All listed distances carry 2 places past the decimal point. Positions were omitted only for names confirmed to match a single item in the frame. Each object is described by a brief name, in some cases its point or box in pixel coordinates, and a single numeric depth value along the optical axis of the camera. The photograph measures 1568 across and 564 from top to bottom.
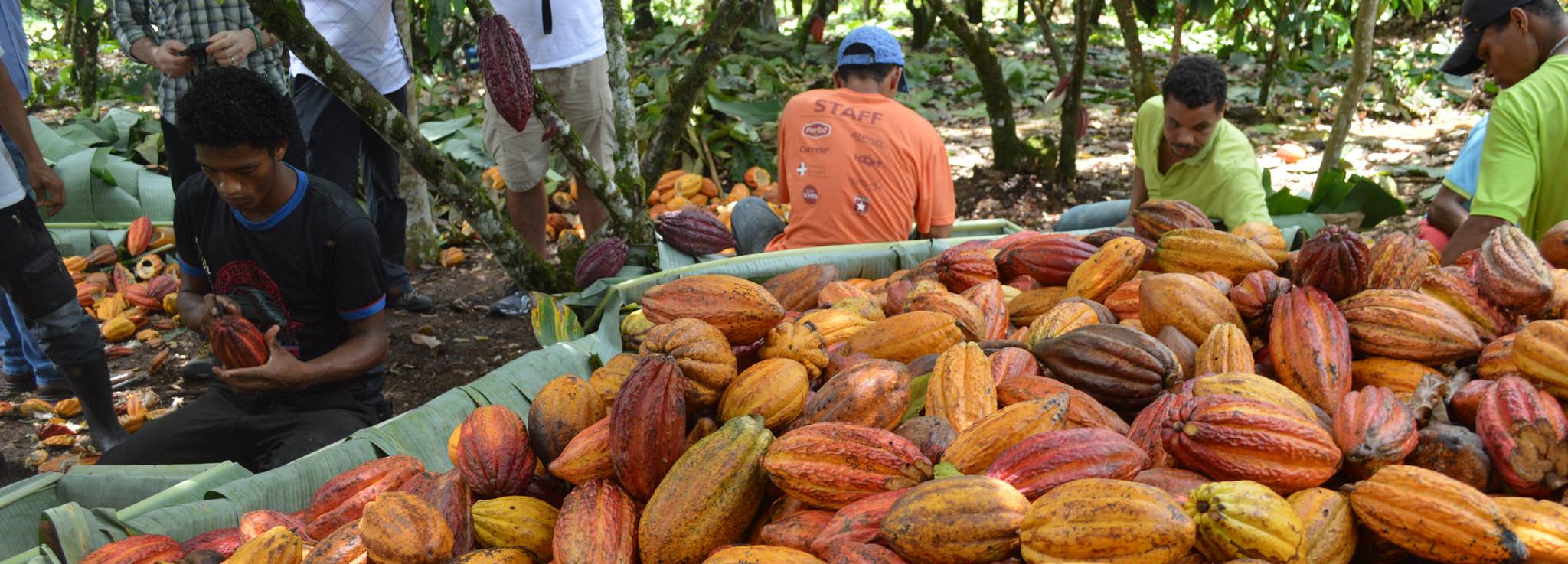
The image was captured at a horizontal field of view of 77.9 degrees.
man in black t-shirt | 2.28
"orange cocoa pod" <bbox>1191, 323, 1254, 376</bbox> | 1.58
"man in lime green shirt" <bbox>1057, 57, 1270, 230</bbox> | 3.30
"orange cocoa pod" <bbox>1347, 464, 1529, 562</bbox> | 1.14
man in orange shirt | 3.45
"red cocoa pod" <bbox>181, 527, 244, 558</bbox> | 1.52
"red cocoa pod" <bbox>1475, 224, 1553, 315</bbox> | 1.66
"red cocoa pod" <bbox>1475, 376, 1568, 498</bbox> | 1.28
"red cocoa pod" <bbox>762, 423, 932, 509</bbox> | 1.31
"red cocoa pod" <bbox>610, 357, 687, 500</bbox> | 1.38
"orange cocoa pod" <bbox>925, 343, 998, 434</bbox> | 1.53
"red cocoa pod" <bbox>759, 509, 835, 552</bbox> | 1.28
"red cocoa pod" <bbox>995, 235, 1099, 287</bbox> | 2.22
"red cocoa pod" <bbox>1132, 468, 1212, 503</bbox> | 1.25
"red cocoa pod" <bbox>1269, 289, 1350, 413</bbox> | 1.51
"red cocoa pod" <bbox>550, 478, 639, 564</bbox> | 1.28
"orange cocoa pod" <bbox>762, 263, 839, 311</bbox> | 2.40
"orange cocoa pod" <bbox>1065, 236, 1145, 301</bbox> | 2.05
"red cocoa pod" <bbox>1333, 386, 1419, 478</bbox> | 1.28
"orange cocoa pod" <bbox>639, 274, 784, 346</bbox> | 1.78
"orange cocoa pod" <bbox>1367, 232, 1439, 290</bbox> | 1.80
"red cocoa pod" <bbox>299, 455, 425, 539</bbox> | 1.53
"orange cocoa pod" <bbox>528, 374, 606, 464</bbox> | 1.57
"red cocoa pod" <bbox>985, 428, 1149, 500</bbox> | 1.25
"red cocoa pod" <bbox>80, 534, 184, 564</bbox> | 1.46
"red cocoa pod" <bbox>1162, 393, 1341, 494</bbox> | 1.27
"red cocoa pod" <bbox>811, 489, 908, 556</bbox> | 1.24
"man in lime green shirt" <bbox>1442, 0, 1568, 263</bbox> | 2.64
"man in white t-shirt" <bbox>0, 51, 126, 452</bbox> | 2.92
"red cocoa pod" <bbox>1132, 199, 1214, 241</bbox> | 2.23
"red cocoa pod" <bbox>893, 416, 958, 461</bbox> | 1.41
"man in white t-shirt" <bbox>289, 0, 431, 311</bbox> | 3.82
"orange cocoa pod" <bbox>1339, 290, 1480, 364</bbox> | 1.57
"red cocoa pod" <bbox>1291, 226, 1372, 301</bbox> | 1.69
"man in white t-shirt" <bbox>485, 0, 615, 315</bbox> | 4.09
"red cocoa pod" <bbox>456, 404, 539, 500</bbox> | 1.49
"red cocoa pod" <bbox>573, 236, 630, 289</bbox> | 2.77
